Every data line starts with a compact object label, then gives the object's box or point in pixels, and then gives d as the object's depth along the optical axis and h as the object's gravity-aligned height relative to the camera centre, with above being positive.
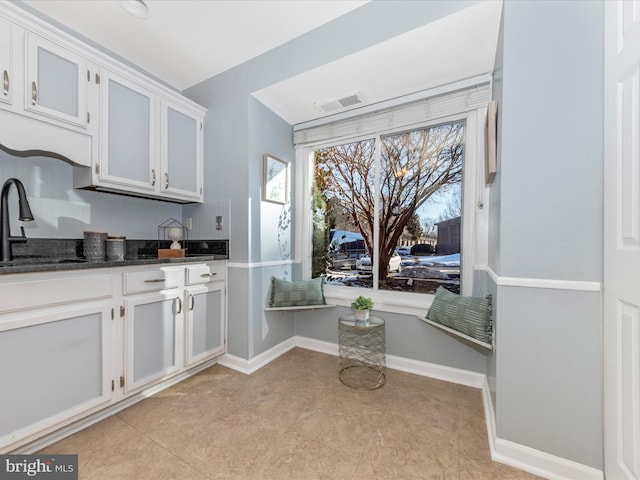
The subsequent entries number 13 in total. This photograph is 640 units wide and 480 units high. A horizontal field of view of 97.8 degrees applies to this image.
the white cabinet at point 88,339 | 1.28 -0.57
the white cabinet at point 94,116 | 1.49 +0.82
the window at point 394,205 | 2.16 +0.31
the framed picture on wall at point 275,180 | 2.45 +0.56
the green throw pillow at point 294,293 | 2.51 -0.48
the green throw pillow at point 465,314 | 1.67 -0.47
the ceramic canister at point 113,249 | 1.98 -0.07
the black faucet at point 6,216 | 1.56 +0.14
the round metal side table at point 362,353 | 2.12 -0.97
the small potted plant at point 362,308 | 2.14 -0.52
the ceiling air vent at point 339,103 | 2.36 +1.20
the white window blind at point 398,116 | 2.05 +1.05
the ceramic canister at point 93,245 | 1.88 -0.04
